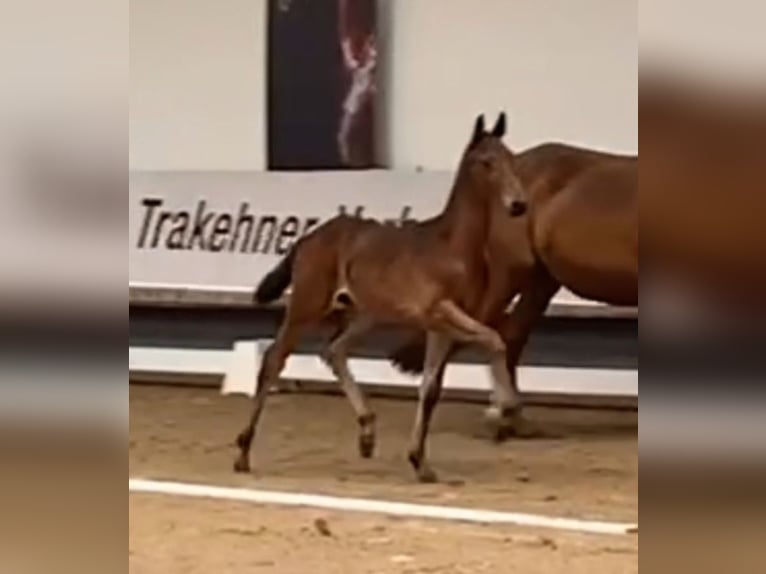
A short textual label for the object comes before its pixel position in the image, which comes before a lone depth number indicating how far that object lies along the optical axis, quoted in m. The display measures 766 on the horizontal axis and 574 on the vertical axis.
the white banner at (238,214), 10.88
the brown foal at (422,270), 7.75
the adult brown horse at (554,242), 8.65
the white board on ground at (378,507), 6.96
